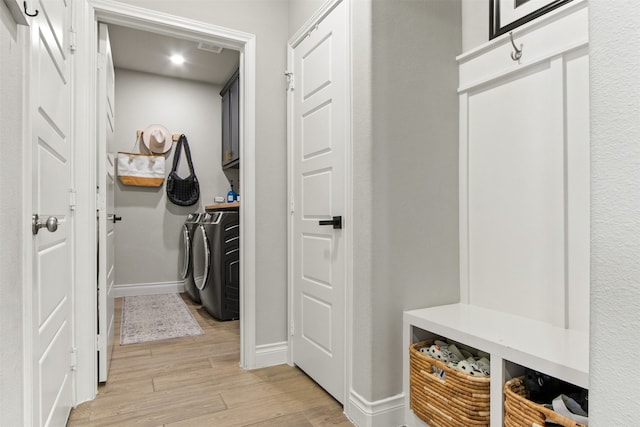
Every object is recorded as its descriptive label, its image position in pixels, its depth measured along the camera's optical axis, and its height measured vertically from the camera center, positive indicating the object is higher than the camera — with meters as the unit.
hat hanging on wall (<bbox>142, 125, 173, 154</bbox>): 4.33 +0.86
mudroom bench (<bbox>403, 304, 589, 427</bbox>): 1.08 -0.44
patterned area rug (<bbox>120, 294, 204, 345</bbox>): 2.93 -0.96
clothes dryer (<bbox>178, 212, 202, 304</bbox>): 3.95 -0.47
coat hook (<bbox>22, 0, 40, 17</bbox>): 0.98 +0.55
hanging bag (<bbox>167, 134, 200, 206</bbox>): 4.45 +0.33
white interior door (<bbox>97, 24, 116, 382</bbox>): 2.00 +0.06
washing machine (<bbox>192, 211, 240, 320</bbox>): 3.24 -0.46
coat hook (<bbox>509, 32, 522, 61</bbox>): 1.53 +0.65
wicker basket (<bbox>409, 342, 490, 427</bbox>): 1.28 -0.67
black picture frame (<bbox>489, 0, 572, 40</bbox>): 1.44 +0.80
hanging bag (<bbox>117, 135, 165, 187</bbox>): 4.19 +0.50
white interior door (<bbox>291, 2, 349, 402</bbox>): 1.85 +0.07
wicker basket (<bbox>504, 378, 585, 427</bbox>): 1.02 -0.57
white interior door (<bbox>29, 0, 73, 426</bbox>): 1.14 +0.00
